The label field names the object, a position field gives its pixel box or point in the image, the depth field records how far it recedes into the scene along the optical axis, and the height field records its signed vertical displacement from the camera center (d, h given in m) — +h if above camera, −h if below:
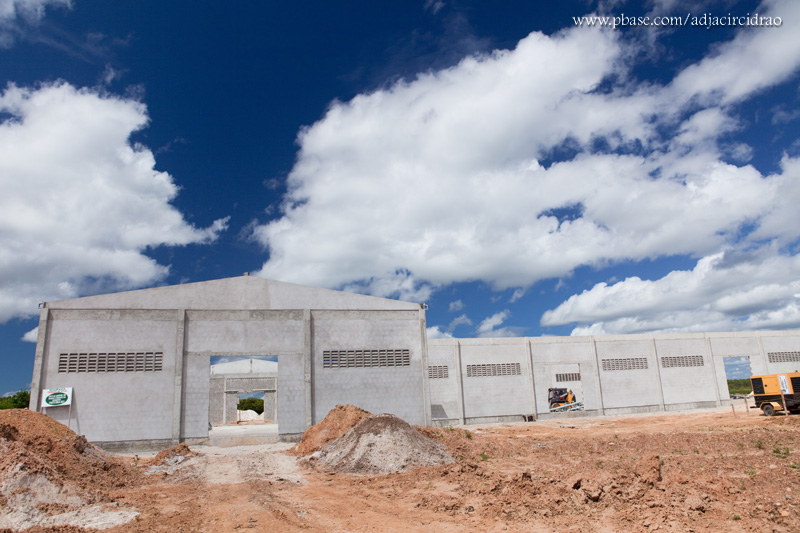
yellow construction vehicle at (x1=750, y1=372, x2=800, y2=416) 26.72 -1.14
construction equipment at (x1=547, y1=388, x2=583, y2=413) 35.12 -1.45
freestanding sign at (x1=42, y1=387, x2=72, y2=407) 21.81 +0.20
